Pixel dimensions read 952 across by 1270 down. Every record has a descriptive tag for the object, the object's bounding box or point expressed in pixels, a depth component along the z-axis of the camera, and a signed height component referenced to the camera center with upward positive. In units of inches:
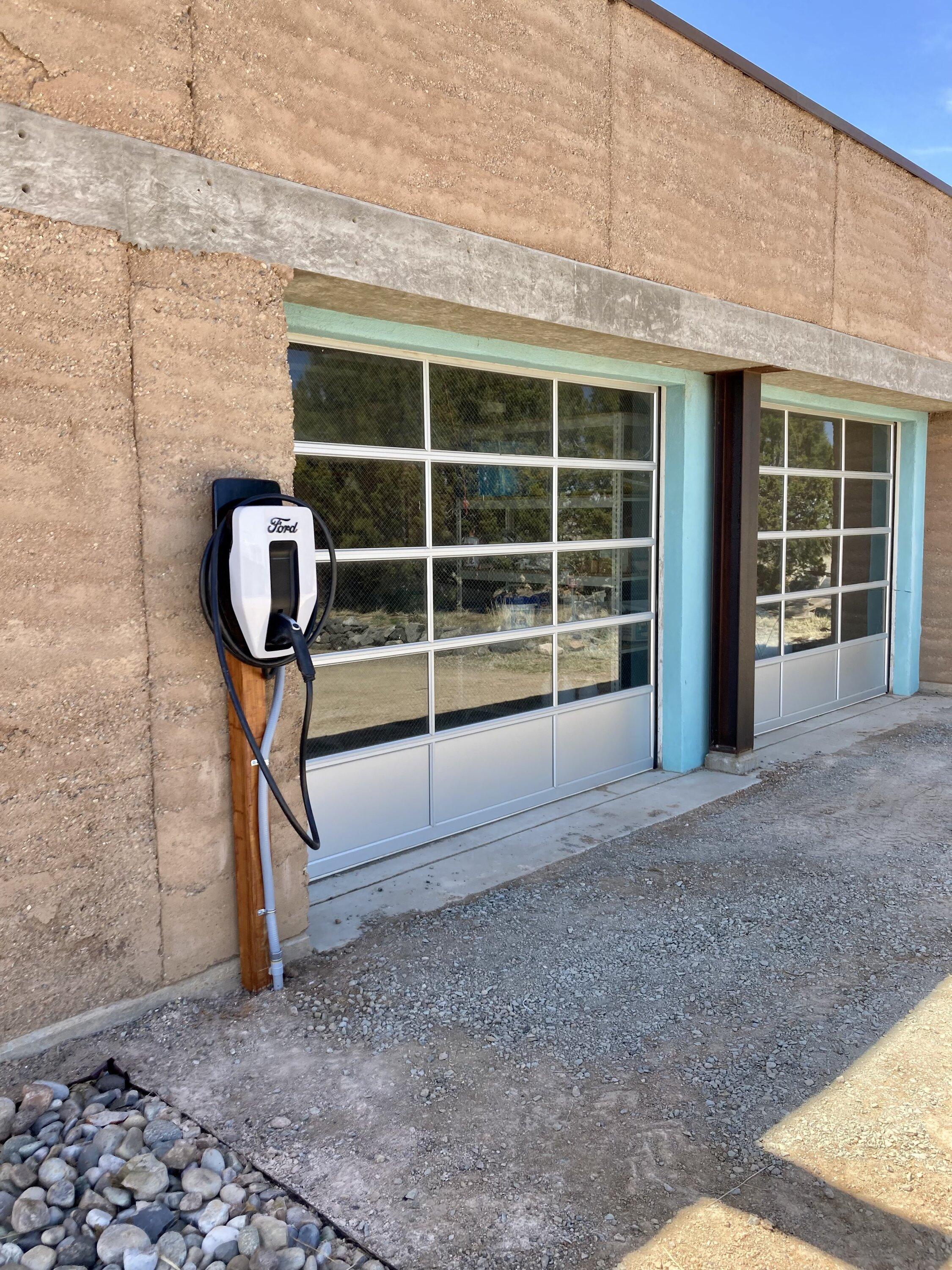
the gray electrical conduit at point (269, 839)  137.3 -43.0
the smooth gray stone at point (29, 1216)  92.4 -64.9
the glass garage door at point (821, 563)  309.7 -11.5
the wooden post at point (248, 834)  136.9 -42.3
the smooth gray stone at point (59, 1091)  112.7 -64.3
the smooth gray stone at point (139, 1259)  88.7 -66.3
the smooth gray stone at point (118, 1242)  89.7 -65.7
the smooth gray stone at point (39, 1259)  88.2 -65.7
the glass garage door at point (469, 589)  185.9 -12.5
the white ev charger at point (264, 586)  127.7 -6.7
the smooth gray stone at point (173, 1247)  90.4 -66.7
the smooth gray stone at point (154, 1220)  93.9 -66.4
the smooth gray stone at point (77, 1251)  89.7 -66.4
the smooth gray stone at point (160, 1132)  106.0 -65.5
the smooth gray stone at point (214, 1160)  102.2 -66.0
